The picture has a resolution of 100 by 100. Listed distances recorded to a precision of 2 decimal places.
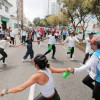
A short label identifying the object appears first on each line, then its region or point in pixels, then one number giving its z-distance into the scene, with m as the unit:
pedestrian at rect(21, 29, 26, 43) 10.31
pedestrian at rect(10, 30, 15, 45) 9.57
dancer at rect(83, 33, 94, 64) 4.17
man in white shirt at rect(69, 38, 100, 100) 1.70
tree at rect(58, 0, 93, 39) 11.71
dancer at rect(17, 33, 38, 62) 5.13
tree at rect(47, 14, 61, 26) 40.08
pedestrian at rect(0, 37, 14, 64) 4.38
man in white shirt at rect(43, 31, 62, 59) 5.60
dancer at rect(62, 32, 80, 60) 5.50
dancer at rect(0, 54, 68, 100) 1.35
